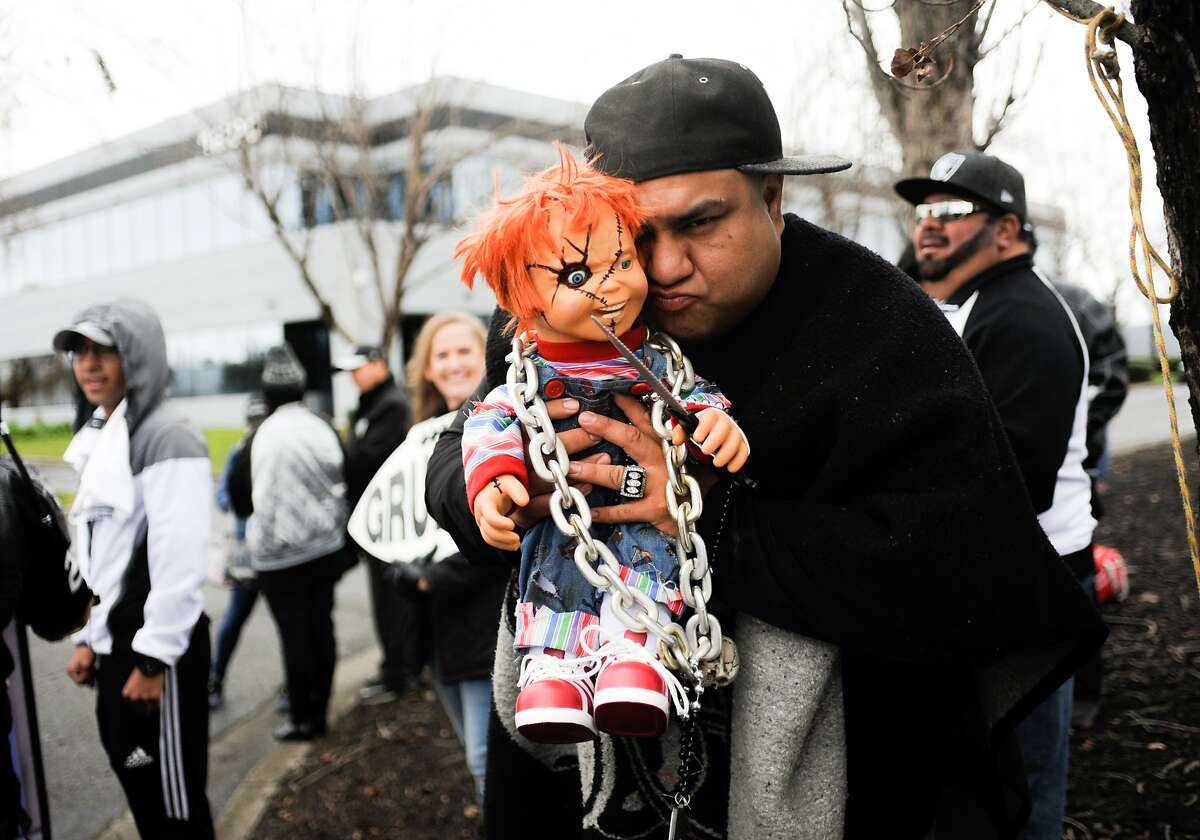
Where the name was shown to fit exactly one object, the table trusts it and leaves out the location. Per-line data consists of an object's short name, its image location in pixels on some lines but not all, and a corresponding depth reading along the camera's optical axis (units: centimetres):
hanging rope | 148
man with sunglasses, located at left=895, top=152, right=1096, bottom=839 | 267
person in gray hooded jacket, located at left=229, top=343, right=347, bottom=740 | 503
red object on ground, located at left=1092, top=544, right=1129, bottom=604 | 426
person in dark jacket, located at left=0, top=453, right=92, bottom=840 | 248
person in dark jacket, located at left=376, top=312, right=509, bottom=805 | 356
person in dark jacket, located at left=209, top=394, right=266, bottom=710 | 584
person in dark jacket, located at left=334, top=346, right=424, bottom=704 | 537
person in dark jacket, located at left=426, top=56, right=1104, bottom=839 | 158
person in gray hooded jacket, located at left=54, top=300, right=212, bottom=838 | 302
